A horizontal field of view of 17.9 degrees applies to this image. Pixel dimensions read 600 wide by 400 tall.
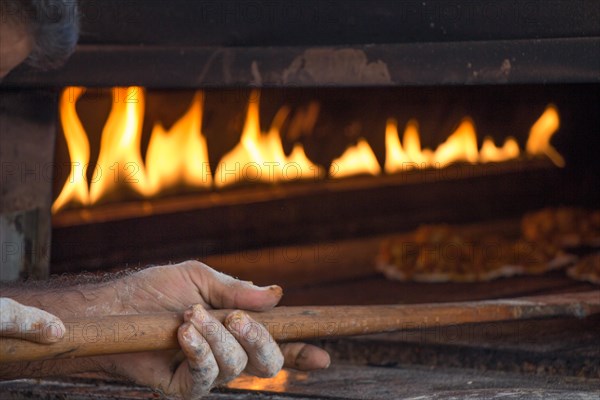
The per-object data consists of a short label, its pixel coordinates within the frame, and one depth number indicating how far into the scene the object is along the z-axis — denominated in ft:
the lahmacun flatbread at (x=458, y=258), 20.94
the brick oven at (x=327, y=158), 15.01
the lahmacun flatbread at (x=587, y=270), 20.03
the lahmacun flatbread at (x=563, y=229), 23.37
